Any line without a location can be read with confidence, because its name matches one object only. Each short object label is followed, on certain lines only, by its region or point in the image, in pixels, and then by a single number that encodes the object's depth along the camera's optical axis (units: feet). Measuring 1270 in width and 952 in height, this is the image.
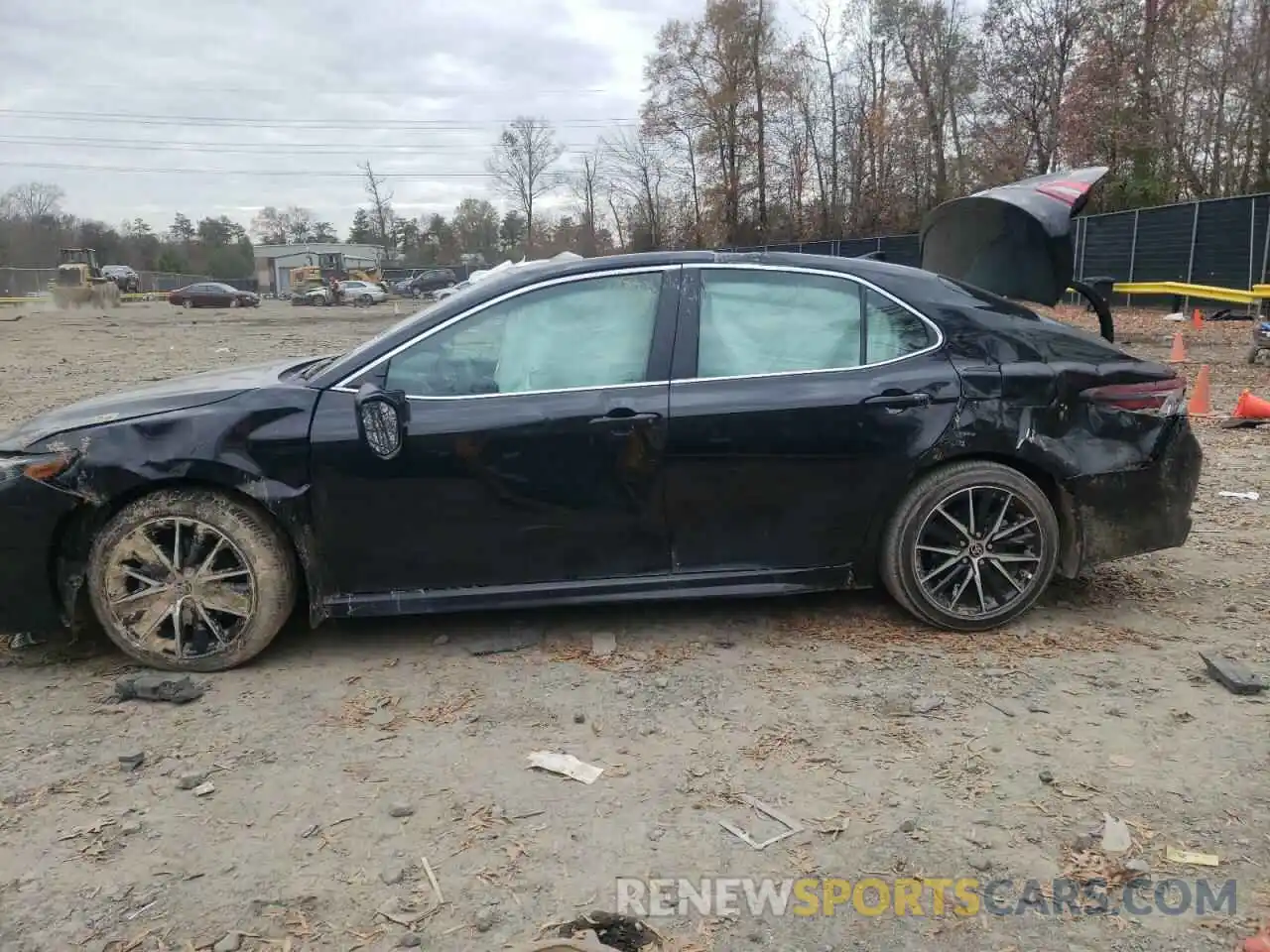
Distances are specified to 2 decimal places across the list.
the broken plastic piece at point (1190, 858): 8.24
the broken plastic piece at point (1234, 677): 11.25
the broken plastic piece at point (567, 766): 9.84
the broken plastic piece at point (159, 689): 11.64
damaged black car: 12.02
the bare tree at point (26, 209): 234.58
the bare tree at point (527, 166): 245.86
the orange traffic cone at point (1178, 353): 41.48
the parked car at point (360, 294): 172.76
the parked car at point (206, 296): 166.71
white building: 254.27
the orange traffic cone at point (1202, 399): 29.58
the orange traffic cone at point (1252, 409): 27.04
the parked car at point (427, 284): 205.67
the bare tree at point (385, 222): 308.19
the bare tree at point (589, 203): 213.46
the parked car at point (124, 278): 201.98
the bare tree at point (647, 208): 182.29
